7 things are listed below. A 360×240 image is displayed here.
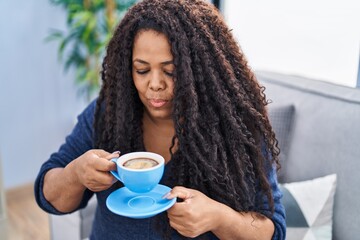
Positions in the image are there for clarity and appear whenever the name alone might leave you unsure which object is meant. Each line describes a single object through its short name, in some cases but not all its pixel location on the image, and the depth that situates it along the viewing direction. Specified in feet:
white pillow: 3.88
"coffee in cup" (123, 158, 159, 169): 2.47
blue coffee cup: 2.32
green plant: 7.94
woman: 2.65
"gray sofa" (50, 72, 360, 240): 3.85
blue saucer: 2.27
